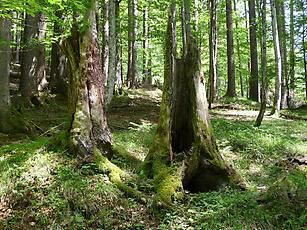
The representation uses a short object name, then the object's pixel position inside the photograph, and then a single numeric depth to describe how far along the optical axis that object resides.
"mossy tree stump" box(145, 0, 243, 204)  6.95
